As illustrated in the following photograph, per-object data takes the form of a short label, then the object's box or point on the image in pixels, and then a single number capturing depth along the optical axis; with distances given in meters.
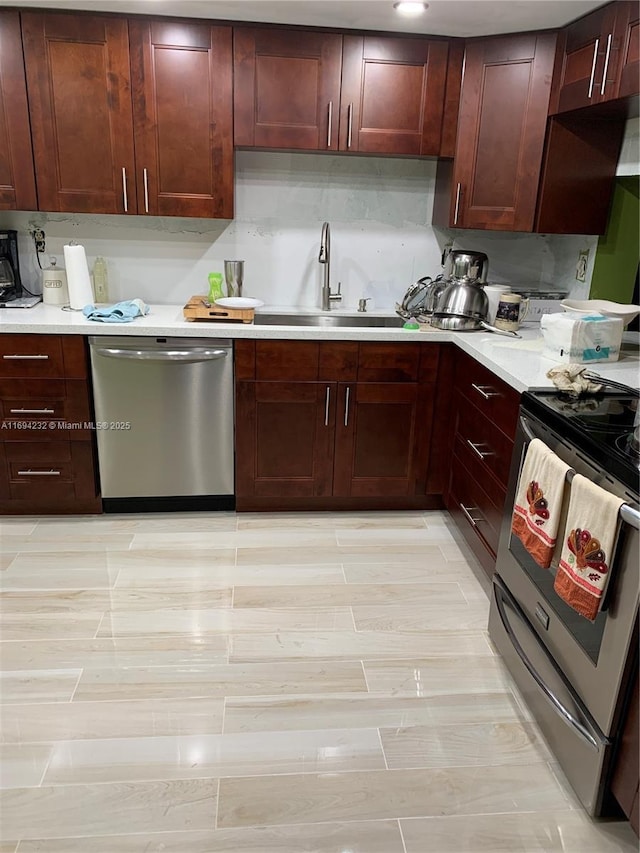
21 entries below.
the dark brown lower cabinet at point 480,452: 2.42
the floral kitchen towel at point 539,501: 1.76
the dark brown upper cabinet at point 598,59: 2.26
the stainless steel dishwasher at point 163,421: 2.90
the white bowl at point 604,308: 2.51
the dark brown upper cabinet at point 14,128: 2.77
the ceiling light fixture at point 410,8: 2.54
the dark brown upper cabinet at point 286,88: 2.86
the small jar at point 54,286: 3.19
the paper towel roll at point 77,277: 3.08
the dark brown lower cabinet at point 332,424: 2.99
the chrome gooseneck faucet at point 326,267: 3.25
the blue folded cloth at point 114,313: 2.90
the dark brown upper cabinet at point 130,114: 2.80
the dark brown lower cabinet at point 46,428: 2.86
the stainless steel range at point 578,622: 1.50
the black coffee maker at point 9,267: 3.16
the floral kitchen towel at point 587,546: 1.52
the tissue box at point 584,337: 2.40
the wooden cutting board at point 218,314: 2.98
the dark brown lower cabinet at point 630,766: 1.48
